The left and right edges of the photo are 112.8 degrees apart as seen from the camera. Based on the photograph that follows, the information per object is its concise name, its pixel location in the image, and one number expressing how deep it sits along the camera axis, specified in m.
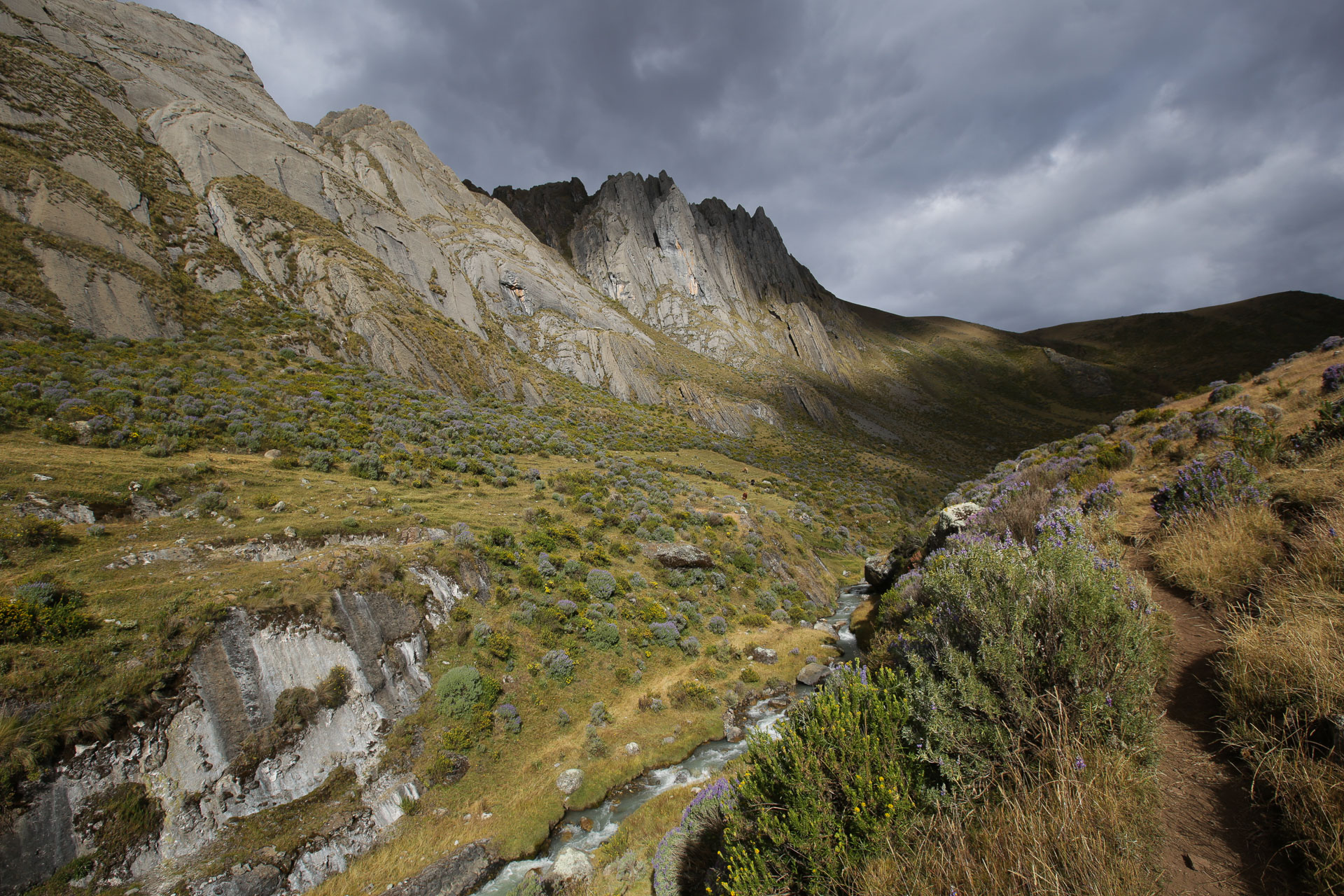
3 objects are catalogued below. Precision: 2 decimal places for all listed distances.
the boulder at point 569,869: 11.09
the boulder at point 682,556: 26.83
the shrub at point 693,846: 8.55
